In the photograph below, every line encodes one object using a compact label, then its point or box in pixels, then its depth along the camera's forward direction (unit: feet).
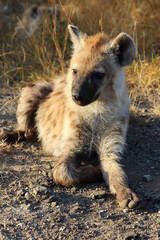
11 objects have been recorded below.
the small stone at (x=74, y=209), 13.65
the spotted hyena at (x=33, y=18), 34.14
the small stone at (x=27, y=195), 14.47
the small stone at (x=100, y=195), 14.69
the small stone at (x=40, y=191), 14.56
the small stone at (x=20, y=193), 14.66
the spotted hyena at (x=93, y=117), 15.80
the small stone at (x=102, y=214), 13.42
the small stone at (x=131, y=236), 12.09
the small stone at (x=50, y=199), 14.24
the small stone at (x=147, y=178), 16.28
